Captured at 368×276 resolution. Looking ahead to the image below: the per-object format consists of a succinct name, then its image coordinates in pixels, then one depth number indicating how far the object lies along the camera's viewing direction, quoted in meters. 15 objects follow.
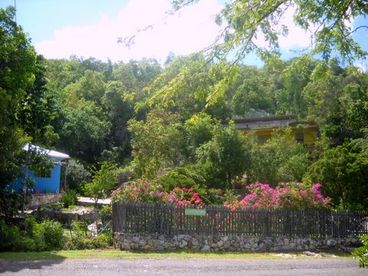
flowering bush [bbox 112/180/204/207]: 19.73
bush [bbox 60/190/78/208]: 31.14
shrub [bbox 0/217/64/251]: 17.53
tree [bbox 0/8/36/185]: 19.02
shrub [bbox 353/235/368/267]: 6.27
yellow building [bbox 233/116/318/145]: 47.91
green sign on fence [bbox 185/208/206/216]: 19.06
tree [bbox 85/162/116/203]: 31.09
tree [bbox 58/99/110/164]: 42.97
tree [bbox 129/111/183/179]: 34.72
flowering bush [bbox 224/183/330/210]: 20.50
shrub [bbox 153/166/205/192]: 23.69
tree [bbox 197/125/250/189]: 31.47
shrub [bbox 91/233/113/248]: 18.78
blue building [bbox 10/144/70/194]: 33.09
